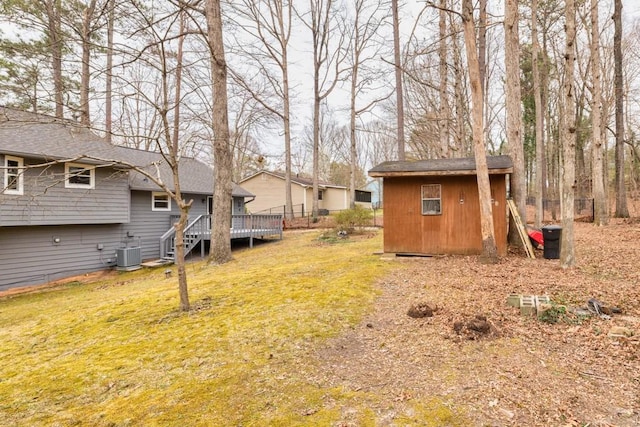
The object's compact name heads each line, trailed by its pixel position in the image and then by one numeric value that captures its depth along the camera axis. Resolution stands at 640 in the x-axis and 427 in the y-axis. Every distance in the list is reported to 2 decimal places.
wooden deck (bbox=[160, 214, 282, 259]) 12.80
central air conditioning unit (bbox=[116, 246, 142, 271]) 12.11
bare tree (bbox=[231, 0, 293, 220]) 18.94
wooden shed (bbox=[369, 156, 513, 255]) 7.88
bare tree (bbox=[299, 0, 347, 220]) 20.91
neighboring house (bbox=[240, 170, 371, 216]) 26.67
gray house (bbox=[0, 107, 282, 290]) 9.84
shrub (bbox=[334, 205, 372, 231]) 14.67
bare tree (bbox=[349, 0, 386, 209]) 19.77
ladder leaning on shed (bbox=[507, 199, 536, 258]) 7.90
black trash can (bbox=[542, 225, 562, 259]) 7.38
